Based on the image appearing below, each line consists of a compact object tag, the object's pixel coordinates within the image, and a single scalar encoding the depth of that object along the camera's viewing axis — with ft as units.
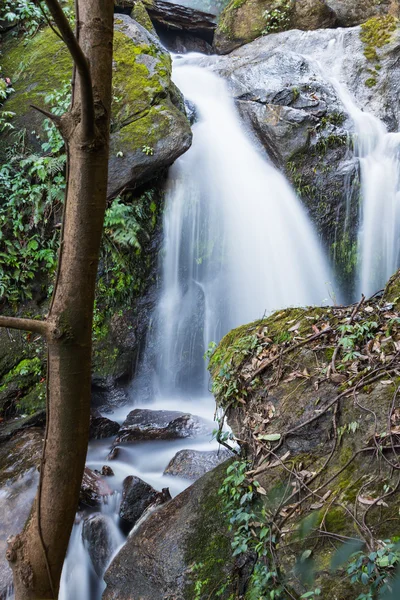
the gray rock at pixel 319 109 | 26.96
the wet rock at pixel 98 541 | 12.92
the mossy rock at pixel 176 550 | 10.10
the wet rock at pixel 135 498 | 13.84
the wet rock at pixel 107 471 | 15.93
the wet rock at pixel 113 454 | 17.11
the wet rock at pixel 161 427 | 18.26
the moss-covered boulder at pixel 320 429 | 7.86
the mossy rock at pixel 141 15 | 33.45
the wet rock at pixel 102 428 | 18.86
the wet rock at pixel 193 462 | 15.11
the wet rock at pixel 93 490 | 14.30
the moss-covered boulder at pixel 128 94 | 22.68
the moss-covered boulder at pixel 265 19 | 39.96
